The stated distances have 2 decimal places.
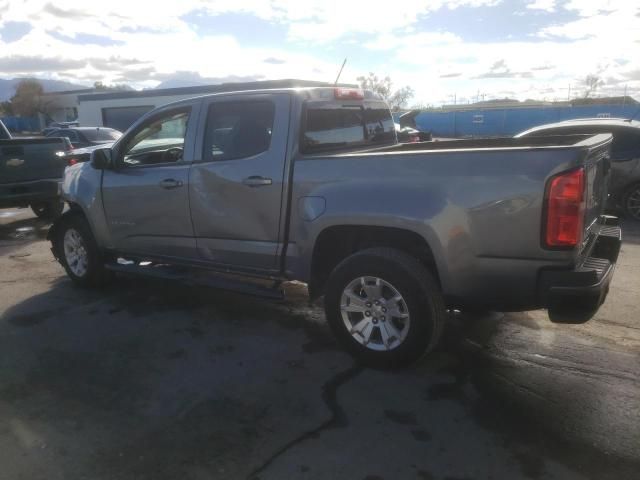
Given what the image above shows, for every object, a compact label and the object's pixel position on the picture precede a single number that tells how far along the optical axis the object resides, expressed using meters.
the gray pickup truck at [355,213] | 3.03
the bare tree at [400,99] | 65.44
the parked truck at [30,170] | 8.54
